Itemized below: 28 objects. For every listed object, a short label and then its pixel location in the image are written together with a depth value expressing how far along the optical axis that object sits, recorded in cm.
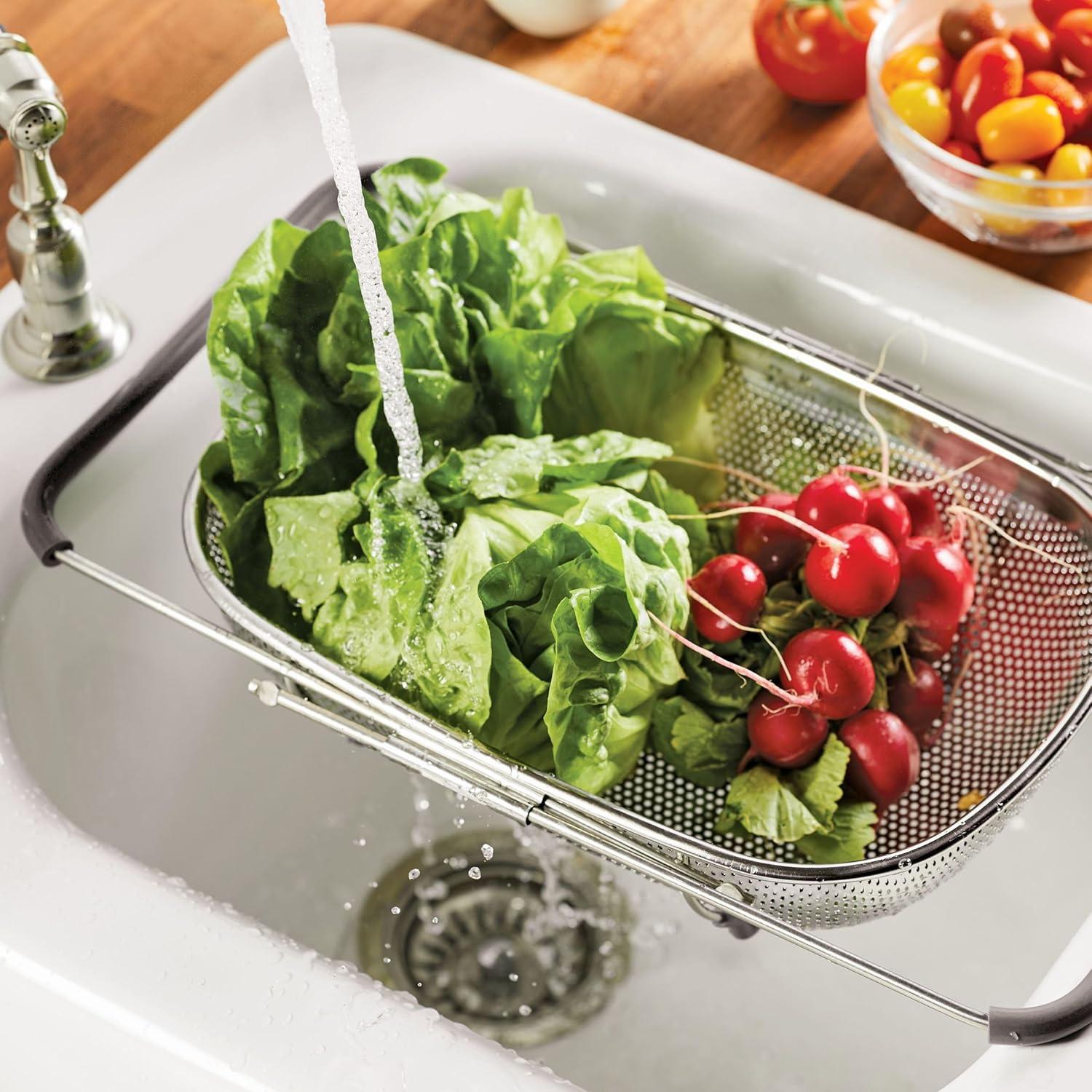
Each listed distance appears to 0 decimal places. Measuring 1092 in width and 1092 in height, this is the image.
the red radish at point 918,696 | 127
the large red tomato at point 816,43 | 140
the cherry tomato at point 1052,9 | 137
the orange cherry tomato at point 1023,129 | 133
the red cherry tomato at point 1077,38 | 135
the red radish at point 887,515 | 126
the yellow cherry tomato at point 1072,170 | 133
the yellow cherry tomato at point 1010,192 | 133
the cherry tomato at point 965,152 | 136
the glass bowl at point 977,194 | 133
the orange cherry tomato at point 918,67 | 137
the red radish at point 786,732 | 123
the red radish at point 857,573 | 123
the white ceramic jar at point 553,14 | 144
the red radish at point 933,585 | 125
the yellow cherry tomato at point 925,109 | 136
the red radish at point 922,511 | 129
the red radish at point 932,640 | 127
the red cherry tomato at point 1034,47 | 136
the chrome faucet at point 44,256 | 121
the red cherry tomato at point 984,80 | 135
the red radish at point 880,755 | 124
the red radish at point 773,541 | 127
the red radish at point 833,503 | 126
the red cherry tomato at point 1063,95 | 134
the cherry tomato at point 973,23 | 137
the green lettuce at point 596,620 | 120
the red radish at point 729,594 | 124
